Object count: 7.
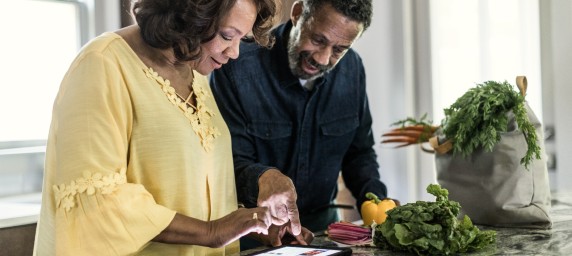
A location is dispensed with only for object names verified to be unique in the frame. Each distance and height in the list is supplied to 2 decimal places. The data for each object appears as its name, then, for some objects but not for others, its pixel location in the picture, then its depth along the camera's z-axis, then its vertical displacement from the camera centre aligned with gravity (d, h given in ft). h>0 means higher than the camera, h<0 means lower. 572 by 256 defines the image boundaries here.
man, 7.73 +0.33
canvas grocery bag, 6.68 -0.54
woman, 4.89 -0.04
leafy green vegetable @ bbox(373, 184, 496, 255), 5.61 -0.83
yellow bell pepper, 7.05 -0.80
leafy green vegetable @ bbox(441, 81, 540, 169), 6.67 +0.09
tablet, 5.40 -0.93
